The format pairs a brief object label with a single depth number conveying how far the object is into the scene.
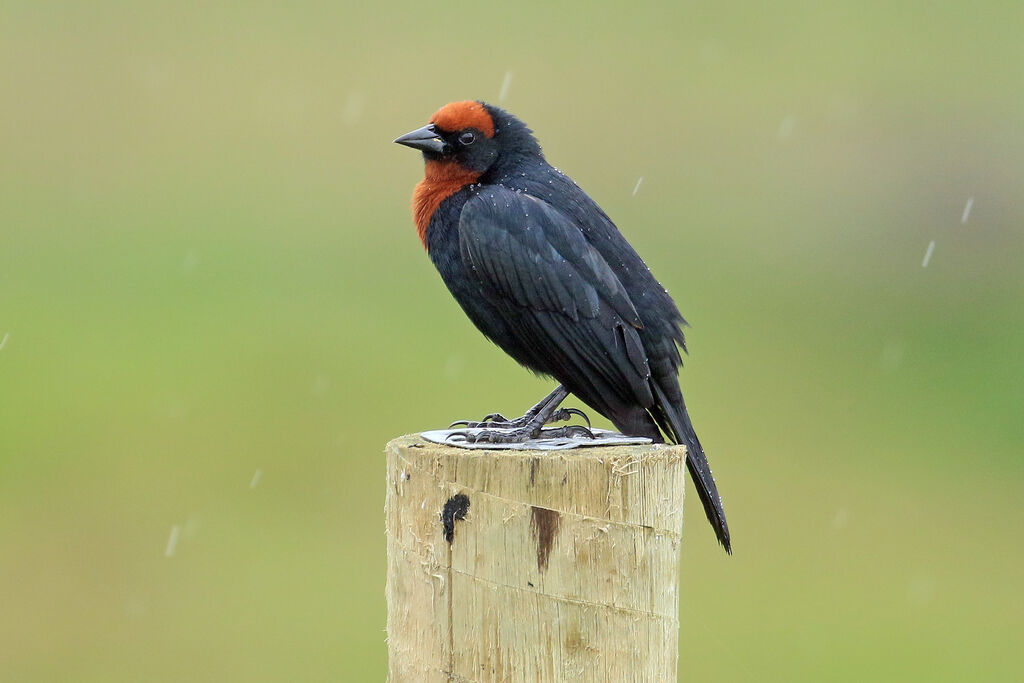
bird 6.69
